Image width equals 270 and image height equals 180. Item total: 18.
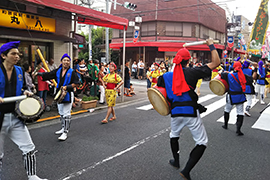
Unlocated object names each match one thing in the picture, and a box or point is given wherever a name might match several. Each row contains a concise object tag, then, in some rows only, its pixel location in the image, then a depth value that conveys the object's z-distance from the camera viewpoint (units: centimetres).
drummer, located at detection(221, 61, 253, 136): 599
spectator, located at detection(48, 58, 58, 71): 970
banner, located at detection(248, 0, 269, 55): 1647
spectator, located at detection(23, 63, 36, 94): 687
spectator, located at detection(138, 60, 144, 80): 2453
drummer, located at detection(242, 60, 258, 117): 758
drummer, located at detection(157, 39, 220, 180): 340
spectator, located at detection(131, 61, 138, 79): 2498
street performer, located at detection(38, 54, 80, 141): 523
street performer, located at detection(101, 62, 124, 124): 707
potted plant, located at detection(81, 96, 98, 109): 913
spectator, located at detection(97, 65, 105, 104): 1031
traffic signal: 2158
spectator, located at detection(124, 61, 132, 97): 1275
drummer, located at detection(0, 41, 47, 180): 310
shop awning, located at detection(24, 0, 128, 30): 793
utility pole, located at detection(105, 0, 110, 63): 1981
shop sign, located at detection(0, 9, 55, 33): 848
